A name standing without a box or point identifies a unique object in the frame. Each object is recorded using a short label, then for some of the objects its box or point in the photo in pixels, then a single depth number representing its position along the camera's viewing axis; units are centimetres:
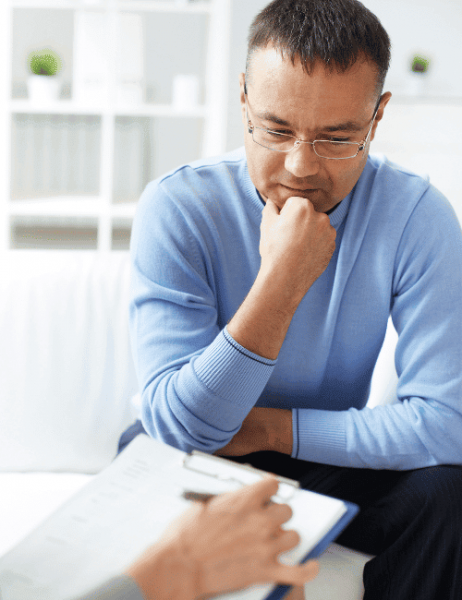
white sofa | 134
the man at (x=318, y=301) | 96
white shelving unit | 299
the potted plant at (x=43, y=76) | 305
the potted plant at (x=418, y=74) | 333
